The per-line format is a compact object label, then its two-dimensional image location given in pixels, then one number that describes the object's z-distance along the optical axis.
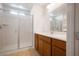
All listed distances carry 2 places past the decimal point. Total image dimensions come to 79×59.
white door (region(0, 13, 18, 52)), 1.70
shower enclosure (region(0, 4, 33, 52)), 1.71
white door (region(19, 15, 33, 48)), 1.94
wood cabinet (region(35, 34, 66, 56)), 0.77
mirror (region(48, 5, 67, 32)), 1.14
